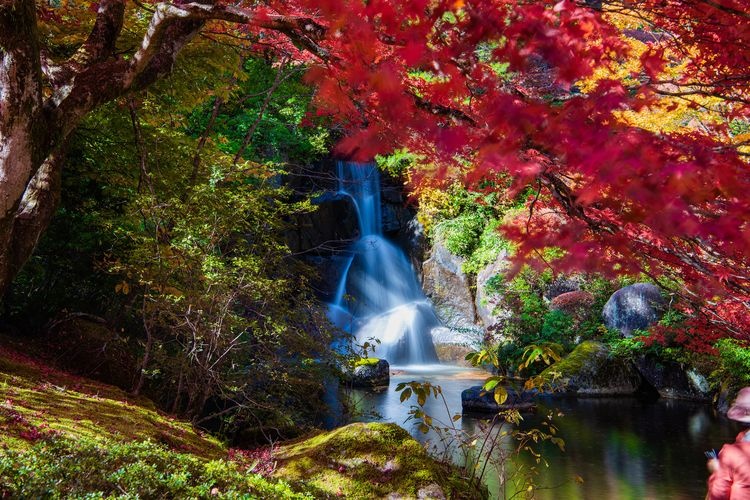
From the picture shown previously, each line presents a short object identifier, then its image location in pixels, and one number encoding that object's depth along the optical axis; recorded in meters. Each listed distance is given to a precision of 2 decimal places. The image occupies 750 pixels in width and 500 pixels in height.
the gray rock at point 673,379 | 10.64
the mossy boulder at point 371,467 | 3.48
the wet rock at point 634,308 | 12.36
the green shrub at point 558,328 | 12.81
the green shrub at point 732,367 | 9.77
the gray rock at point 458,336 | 14.14
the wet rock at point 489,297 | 14.03
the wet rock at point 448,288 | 15.49
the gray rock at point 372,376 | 10.86
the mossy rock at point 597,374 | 11.19
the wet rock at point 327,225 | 16.19
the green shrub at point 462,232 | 16.19
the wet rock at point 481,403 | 8.80
